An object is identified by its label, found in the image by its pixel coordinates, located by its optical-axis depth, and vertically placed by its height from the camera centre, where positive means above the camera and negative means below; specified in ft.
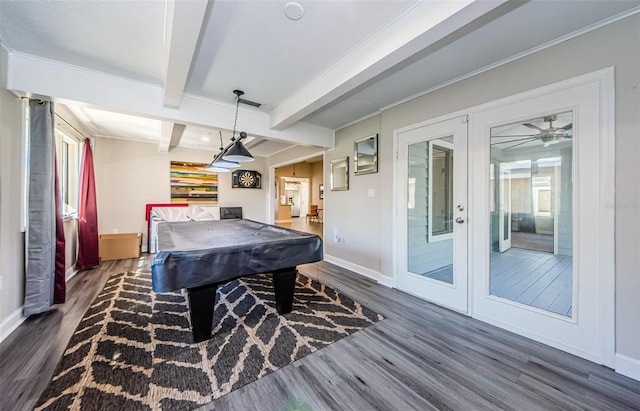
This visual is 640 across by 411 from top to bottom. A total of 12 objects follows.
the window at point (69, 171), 11.70 +1.82
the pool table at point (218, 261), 5.47 -1.51
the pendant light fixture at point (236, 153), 8.86 +1.98
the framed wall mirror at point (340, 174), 13.32 +1.76
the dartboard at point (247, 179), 21.04 +2.30
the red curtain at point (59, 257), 8.36 -1.88
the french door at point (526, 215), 5.64 -0.37
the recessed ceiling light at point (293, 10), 5.07 +4.32
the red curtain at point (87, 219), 12.32 -0.72
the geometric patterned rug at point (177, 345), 4.63 -3.67
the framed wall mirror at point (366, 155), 11.45 +2.49
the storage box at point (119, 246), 14.17 -2.51
